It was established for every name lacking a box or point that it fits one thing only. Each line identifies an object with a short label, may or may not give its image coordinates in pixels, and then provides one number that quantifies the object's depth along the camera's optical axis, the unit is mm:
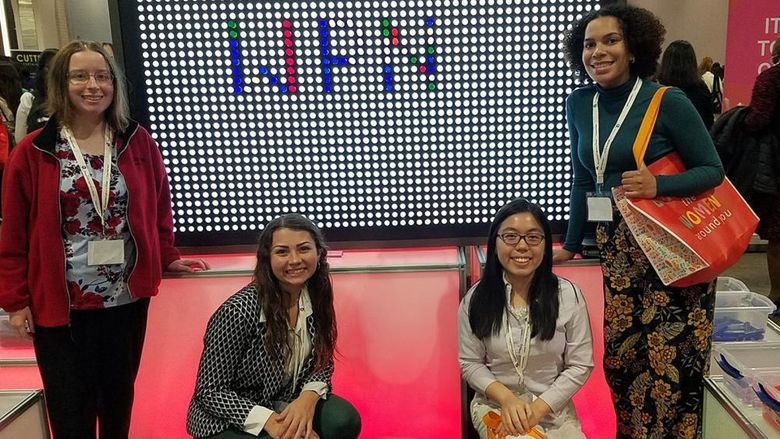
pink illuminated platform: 2711
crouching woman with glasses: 2141
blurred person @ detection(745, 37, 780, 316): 3797
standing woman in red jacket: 1984
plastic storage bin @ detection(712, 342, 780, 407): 1698
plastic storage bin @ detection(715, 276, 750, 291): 3088
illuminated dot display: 2539
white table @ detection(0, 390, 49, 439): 1699
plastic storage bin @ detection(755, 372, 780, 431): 1501
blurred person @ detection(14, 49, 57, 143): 3133
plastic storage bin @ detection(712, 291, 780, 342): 2709
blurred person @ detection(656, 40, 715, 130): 4191
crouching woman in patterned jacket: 2100
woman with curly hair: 1958
